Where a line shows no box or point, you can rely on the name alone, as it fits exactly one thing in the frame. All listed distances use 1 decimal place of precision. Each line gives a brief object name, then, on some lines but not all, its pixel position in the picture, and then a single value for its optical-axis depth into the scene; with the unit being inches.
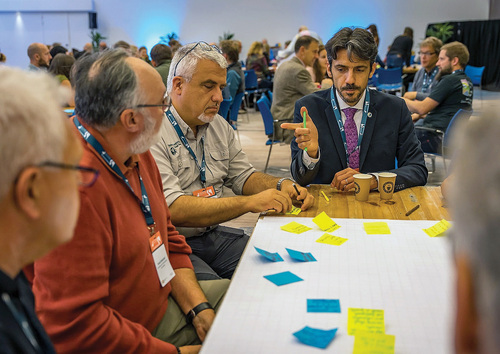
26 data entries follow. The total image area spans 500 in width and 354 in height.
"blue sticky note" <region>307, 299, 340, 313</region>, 48.3
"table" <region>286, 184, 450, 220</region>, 75.4
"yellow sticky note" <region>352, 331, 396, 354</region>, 41.3
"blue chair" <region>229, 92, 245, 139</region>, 259.0
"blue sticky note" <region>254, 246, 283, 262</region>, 59.8
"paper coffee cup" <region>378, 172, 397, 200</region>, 82.0
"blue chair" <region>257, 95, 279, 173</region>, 189.3
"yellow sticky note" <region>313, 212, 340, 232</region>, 70.1
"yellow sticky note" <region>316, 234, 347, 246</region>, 65.0
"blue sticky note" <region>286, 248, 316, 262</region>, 59.7
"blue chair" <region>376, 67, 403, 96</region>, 297.4
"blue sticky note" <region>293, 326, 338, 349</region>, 42.3
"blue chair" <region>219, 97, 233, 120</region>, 217.2
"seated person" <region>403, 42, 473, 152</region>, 180.3
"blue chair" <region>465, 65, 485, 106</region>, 372.5
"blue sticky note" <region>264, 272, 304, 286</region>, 54.4
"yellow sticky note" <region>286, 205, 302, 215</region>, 77.7
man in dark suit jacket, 95.3
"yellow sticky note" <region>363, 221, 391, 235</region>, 67.8
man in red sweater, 46.4
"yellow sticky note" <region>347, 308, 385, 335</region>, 44.5
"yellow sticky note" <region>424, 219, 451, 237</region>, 66.7
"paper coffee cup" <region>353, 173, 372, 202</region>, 81.2
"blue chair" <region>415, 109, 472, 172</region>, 147.7
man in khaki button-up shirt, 78.1
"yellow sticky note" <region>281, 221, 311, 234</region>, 69.6
